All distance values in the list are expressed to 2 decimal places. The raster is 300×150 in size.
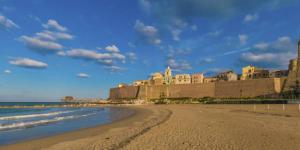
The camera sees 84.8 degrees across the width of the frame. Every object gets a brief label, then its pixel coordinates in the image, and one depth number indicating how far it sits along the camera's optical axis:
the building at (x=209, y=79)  84.74
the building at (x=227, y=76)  77.75
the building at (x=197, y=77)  87.61
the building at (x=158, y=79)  87.76
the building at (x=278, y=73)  65.92
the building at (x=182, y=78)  89.09
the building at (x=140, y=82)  99.43
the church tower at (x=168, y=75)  88.94
